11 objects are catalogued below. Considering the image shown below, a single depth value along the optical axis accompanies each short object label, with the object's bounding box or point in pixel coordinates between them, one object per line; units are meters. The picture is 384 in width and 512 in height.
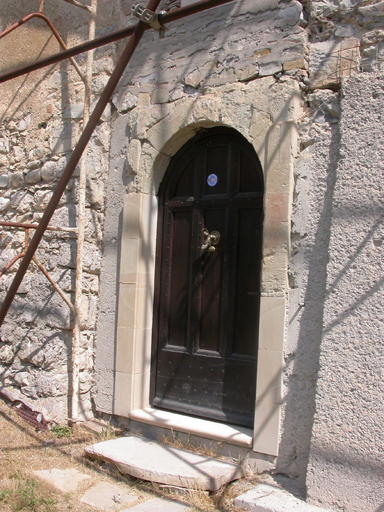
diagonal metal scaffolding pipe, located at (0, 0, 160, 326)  2.80
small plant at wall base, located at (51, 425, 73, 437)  3.90
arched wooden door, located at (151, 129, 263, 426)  3.54
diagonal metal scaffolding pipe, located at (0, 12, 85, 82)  4.19
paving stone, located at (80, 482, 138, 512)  2.88
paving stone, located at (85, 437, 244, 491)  2.95
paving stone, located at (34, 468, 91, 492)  3.09
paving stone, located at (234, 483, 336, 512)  2.70
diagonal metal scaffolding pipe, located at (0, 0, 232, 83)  2.62
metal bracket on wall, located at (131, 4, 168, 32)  2.67
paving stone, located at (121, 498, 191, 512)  2.80
